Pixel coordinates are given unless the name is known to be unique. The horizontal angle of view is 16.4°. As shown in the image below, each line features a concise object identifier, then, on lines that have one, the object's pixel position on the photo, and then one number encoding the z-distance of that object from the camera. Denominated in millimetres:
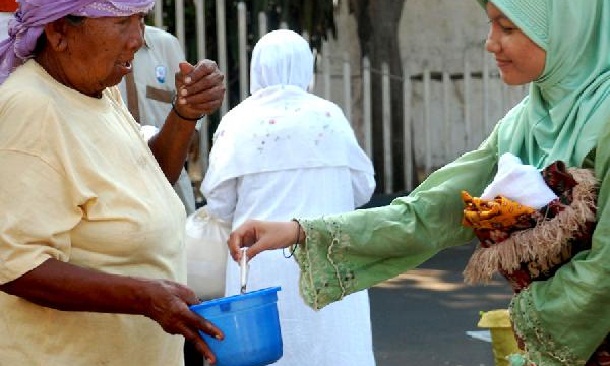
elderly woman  5060
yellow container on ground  8175
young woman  4970
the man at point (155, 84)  9528
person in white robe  9555
